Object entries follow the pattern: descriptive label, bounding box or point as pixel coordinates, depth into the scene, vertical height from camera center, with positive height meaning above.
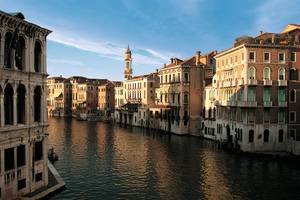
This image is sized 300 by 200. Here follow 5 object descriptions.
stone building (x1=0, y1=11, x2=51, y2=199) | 20.98 -0.06
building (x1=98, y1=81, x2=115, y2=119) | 117.94 +2.51
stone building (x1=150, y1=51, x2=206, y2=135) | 62.41 +1.78
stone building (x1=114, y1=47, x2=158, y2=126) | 84.02 +1.60
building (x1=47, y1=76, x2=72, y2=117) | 132.25 +3.30
